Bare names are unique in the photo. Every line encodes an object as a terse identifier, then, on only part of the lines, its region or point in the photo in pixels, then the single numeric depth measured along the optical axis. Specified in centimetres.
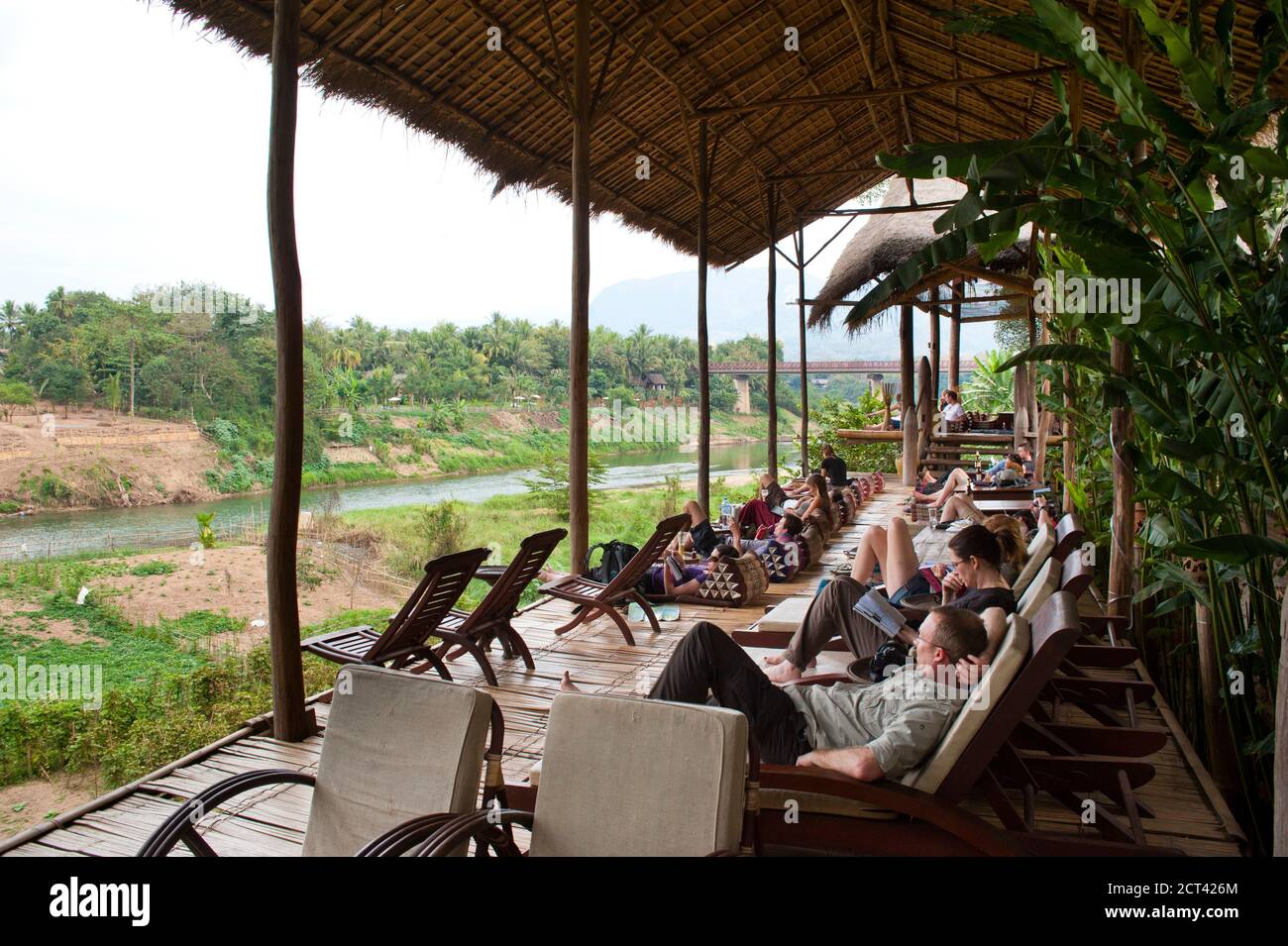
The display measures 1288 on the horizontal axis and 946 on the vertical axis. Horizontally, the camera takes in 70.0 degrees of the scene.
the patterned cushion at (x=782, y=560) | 715
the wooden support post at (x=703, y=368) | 977
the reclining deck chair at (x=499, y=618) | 457
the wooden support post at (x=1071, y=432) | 628
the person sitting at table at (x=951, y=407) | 1430
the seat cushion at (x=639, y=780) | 197
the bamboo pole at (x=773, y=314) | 1271
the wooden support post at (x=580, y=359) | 659
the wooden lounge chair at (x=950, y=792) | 237
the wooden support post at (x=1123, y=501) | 397
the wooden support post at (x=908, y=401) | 1319
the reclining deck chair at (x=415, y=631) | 413
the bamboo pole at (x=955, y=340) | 1750
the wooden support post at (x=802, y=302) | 1409
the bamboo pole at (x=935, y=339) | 1586
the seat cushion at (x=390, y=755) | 218
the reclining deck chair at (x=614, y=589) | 536
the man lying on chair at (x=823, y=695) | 264
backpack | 625
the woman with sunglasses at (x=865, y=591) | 367
